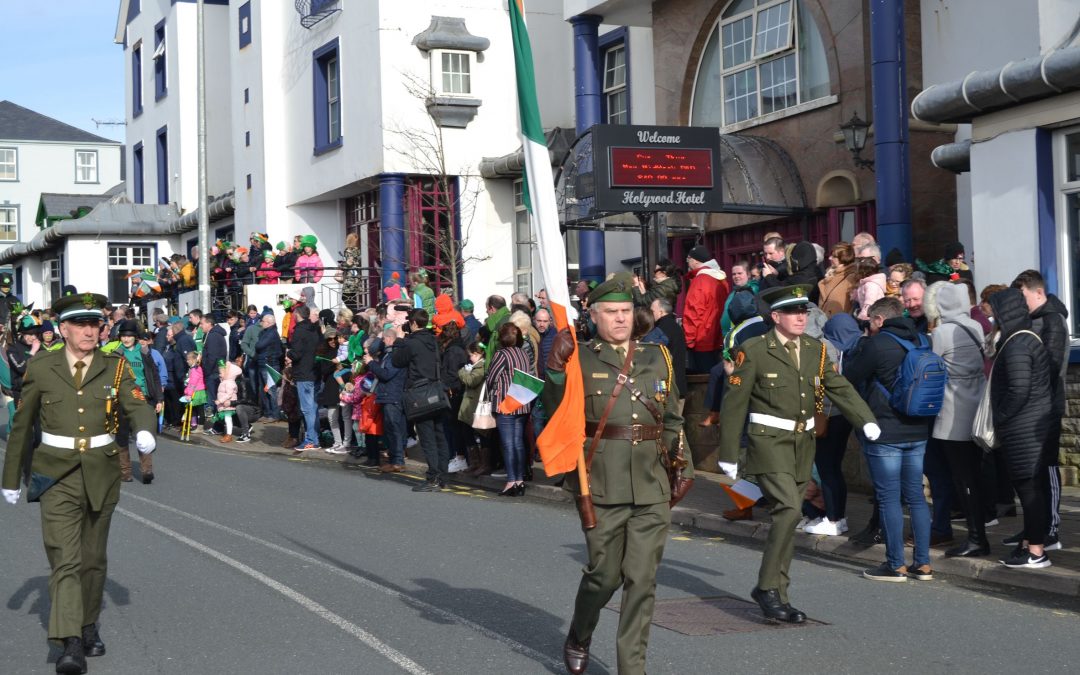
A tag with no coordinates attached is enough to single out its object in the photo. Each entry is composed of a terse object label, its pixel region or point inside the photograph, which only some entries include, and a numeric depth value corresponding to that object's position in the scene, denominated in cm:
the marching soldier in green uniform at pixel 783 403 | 811
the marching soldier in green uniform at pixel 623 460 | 648
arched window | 1950
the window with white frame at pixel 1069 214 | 1324
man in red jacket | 1470
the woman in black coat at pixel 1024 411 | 911
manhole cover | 786
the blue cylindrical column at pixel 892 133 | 1566
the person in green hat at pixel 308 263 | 2792
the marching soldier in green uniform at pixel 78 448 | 748
